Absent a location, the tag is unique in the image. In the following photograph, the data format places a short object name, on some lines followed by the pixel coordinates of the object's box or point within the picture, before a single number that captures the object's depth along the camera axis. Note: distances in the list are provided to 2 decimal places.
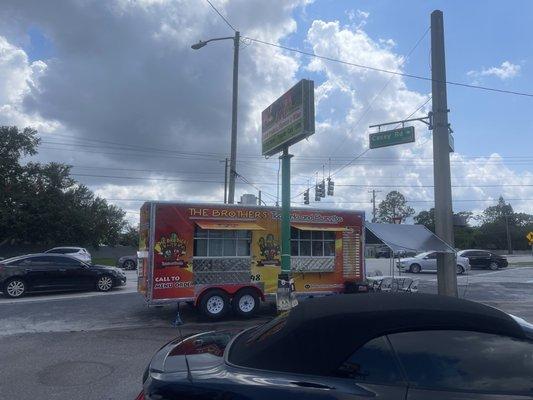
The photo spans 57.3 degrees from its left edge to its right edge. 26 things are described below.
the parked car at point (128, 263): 31.84
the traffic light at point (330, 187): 28.50
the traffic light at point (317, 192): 28.15
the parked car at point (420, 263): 32.19
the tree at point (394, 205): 117.38
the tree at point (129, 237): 73.97
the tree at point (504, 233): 97.25
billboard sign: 10.66
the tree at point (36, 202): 46.72
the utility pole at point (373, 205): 77.90
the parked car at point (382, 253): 62.40
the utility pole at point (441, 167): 13.01
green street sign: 14.69
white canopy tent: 12.16
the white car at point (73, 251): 29.67
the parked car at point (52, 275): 16.05
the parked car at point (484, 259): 35.62
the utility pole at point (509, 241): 86.90
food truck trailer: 11.51
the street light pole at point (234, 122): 21.31
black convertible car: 2.75
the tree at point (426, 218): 114.54
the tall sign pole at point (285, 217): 9.88
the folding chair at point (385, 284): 14.52
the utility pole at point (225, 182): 31.46
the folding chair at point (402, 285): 14.14
